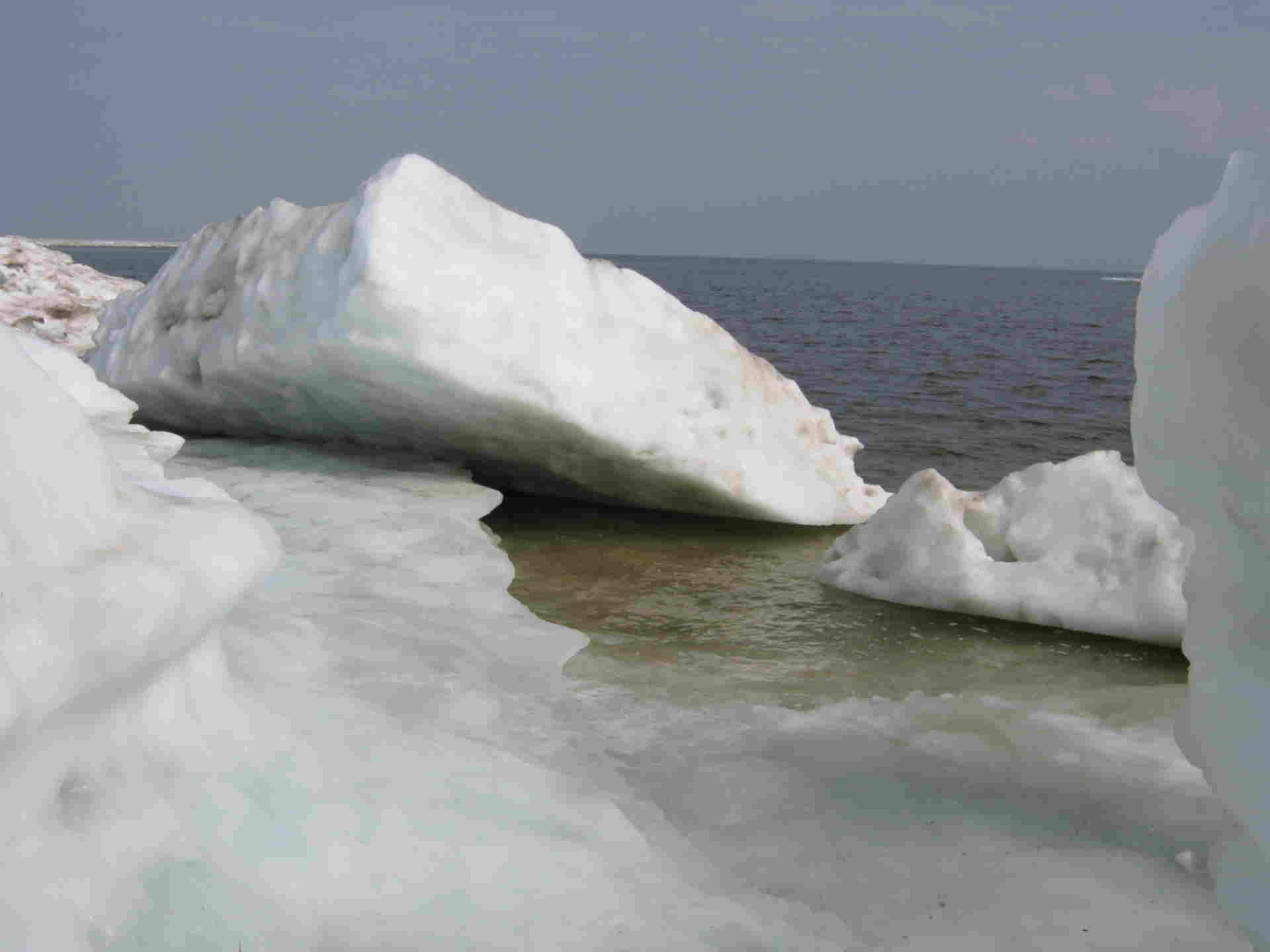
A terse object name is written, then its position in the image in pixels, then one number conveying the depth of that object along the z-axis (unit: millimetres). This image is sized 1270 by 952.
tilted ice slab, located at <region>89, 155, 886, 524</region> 4836
